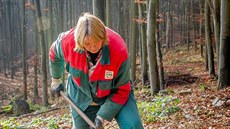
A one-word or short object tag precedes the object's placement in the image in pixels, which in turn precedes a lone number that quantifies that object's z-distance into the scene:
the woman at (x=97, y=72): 2.93
